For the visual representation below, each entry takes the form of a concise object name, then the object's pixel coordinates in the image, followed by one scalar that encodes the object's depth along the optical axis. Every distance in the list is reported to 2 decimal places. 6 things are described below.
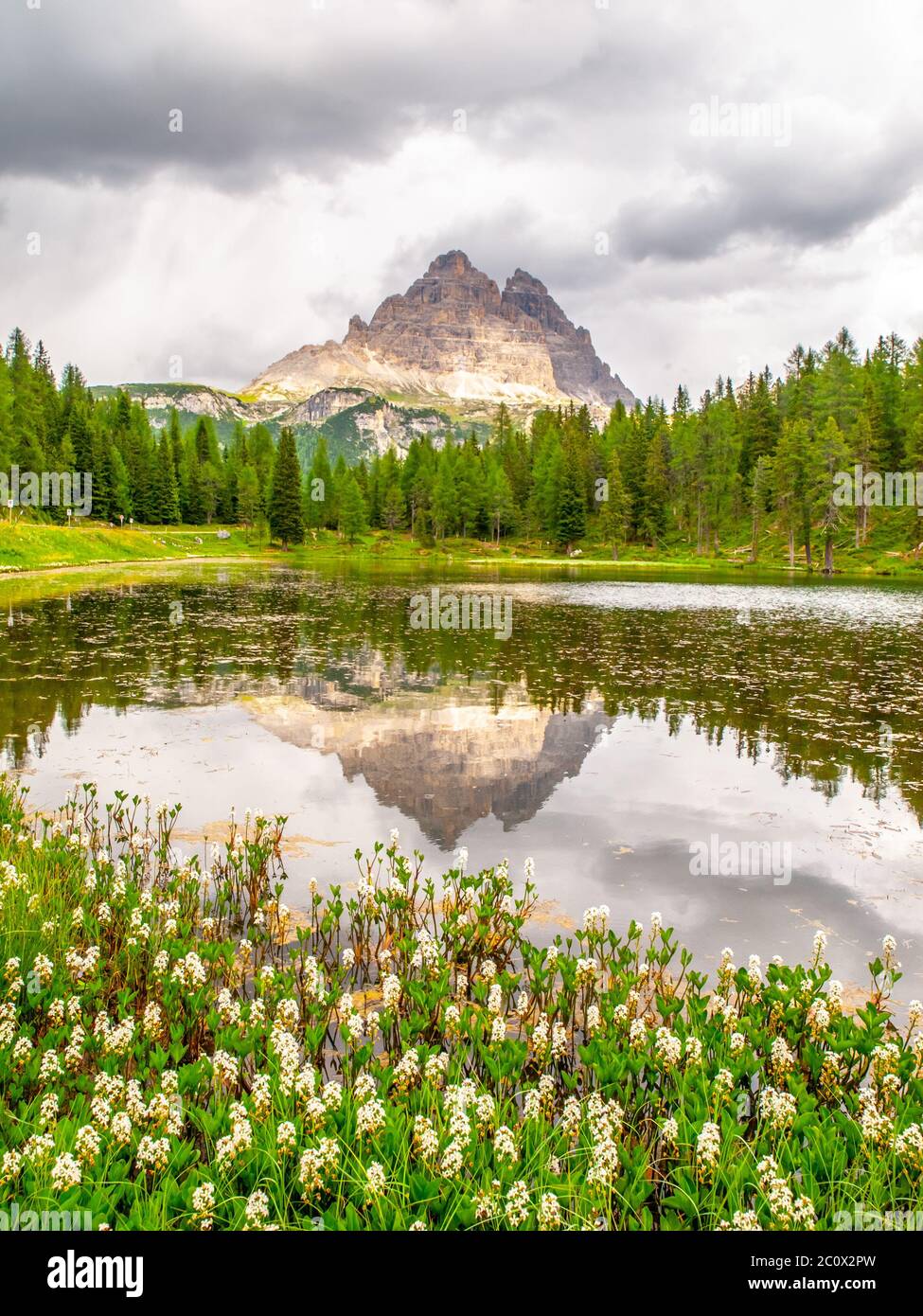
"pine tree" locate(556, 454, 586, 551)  124.94
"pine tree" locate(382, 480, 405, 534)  141.62
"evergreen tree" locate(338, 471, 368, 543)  133.88
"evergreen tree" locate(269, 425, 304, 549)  121.12
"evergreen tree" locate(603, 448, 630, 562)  119.62
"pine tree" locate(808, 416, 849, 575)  85.69
